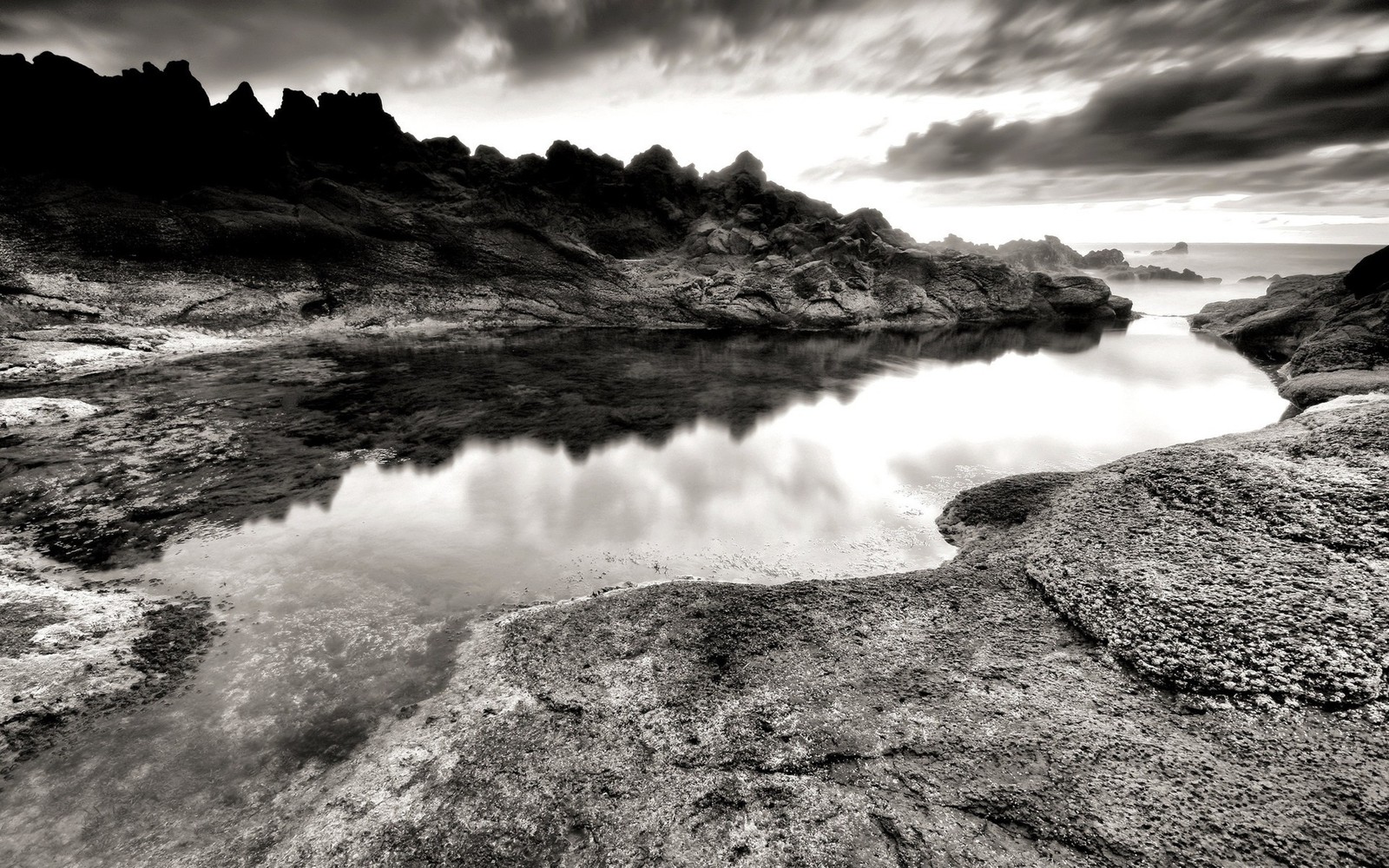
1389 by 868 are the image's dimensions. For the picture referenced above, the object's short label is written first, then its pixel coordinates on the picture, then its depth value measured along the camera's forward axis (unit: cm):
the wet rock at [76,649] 521
